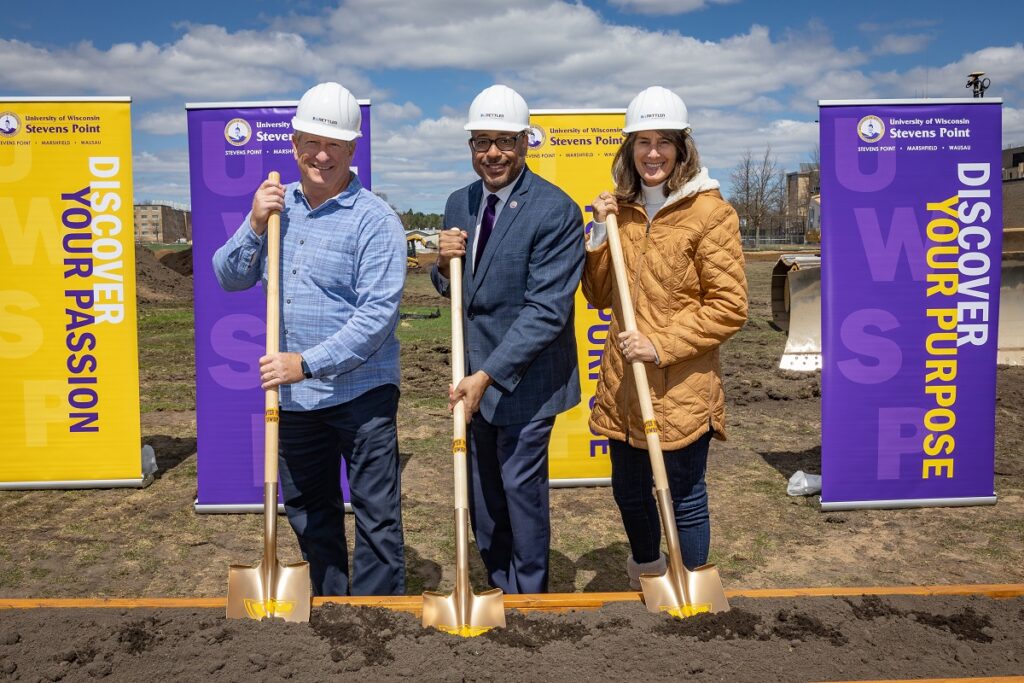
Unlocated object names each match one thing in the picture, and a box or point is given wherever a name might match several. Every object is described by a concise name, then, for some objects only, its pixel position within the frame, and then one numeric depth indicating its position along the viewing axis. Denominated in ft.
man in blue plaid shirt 9.14
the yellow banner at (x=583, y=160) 17.34
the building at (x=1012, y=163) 146.80
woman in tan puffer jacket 9.22
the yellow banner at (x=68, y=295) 17.26
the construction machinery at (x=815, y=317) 31.04
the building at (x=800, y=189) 193.88
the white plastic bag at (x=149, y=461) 18.69
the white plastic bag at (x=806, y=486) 17.34
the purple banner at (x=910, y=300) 15.42
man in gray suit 9.43
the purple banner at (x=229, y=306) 15.44
